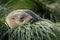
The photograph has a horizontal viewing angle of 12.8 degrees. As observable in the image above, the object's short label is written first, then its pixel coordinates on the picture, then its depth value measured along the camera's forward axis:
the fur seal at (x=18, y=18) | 4.17
